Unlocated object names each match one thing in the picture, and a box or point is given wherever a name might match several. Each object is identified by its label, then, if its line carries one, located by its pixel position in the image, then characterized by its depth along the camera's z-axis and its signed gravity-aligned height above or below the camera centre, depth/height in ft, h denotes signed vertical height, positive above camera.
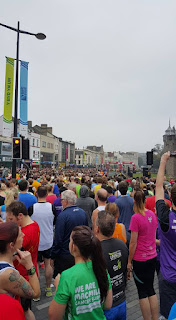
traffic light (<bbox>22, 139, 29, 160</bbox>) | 31.53 +1.96
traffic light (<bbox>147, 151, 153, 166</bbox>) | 48.82 +1.30
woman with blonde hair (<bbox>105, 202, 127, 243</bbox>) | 12.43 -3.61
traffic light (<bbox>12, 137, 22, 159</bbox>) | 30.99 +1.93
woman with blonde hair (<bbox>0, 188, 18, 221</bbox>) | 14.67 -2.19
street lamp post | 31.32 +10.72
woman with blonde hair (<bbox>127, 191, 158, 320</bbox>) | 11.91 -4.82
